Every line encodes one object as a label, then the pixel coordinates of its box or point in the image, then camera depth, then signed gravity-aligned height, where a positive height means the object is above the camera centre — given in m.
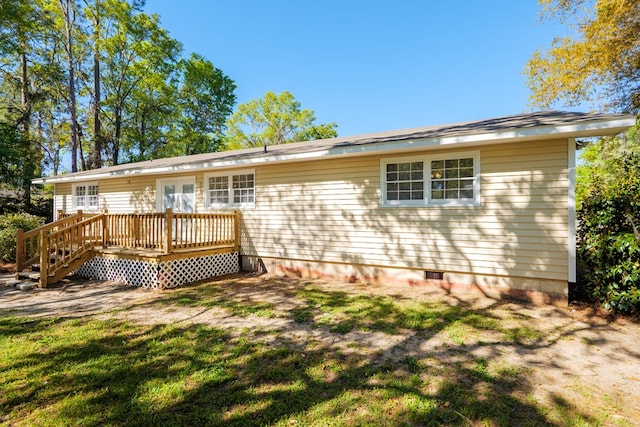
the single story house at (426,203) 5.21 +0.08
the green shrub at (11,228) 10.03 -0.70
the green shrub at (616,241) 4.56 -0.54
